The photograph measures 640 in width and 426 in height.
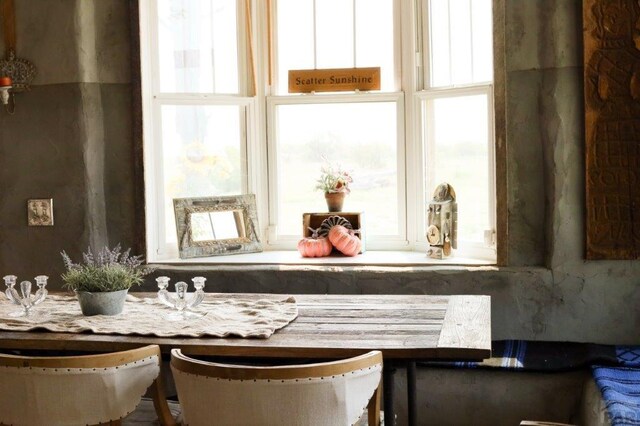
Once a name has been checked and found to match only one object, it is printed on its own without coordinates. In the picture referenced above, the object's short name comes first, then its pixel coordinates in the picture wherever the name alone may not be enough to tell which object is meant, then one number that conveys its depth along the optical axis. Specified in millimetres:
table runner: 3057
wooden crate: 5070
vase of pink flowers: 5086
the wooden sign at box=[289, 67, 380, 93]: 5141
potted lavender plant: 3354
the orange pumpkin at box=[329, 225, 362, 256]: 4938
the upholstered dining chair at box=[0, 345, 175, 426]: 2631
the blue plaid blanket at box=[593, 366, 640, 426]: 3395
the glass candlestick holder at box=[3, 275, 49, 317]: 3449
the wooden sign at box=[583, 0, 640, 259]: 4301
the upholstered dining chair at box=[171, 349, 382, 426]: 2447
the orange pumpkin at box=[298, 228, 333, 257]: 4969
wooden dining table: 2771
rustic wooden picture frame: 5039
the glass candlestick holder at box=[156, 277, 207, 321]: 3330
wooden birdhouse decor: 4816
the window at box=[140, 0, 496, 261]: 5027
